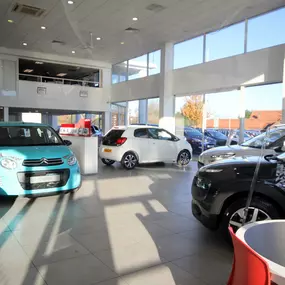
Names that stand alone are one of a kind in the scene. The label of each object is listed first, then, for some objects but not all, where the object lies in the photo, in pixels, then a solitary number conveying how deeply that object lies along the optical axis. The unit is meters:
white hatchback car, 9.26
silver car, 6.30
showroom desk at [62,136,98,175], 8.12
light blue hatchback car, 4.84
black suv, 3.11
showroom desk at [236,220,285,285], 1.77
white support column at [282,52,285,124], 8.80
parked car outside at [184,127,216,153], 12.56
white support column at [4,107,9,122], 16.02
